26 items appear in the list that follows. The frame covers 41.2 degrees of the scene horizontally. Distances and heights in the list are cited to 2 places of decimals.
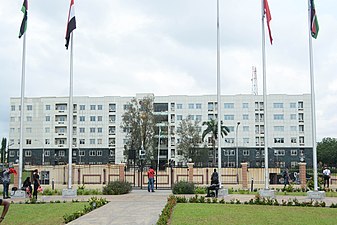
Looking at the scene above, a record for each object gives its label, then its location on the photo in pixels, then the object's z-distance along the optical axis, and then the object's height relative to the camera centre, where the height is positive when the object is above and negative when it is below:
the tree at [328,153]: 97.94 -1.32
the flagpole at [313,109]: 21.91 +1.88
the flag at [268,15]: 23.06 +6.76
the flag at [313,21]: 22.27 +6.23
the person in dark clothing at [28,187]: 23.77 -2.22
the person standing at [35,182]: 22.97 -1.87
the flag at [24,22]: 24.66 +6.80
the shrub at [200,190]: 26.48 -2.62
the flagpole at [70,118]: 24.09 +1.53
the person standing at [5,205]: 9.91 -1.34
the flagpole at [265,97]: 23.45 +2.60
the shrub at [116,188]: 26.17 -2.47
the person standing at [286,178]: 35.40 -2.48
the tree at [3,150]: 93.75 -0.95
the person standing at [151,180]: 28.84 -2.18
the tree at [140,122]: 69.31 +3.74
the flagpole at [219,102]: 23.86 +2.37
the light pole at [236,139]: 84.72 +1.33
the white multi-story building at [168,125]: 86.00 +4.03
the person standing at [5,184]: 23.83 -2.04
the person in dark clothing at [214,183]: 23.14 -1.92
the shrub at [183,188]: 26.09 -2.43
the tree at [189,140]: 78.13 +1.11
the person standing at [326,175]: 29.59 -1.84
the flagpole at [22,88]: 24.48 +3.18
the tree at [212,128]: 73.94 +3.02
